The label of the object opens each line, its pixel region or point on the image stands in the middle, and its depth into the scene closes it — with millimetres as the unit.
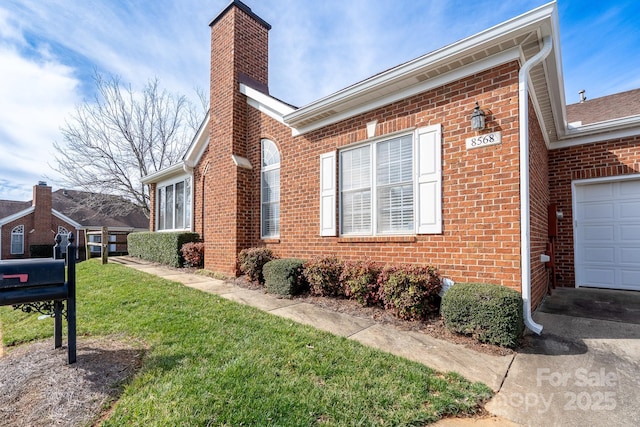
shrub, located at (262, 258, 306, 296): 5812
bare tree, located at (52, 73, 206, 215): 18125
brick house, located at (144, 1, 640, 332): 4125
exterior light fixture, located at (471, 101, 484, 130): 4239
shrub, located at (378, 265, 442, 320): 4234
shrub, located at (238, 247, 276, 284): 6801
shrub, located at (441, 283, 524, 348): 3396
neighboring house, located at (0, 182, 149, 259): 25047
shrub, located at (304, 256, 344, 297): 5453
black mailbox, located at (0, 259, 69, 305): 2592
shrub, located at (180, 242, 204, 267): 8977
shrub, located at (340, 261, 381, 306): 4840
